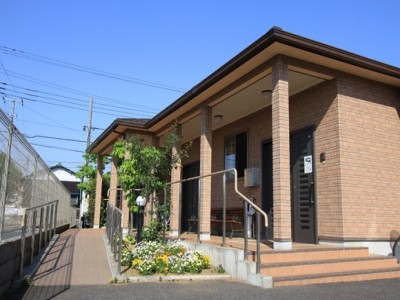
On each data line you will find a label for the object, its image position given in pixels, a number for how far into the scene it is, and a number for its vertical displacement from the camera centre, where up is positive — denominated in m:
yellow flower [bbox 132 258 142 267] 7.10 -1.03
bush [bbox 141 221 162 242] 9.13 -0.65
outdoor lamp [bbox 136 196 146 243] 9.43 -0.17
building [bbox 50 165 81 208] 55.94 +4.26
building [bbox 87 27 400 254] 7.28 +1.53
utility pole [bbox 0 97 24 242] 5.39 +0.26
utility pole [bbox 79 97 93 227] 28.60 +5.16
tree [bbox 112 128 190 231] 9.27 +0.96
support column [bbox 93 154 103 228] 18.03 +0.67
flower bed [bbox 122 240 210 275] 6.84 -0.98
